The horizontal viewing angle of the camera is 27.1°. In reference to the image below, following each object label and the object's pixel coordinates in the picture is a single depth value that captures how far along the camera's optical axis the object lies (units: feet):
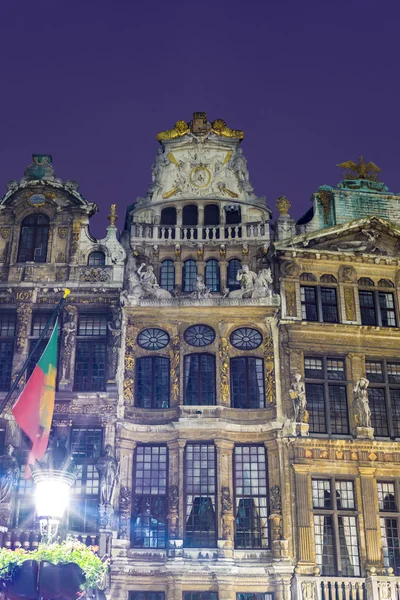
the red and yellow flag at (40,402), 84.94
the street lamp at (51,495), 58.54
